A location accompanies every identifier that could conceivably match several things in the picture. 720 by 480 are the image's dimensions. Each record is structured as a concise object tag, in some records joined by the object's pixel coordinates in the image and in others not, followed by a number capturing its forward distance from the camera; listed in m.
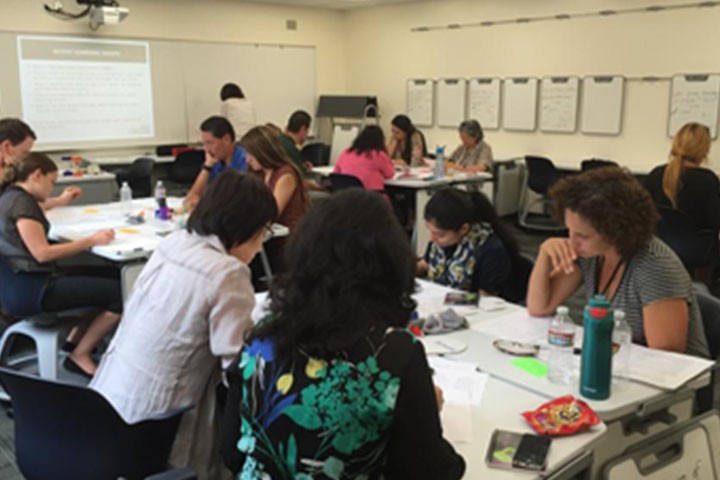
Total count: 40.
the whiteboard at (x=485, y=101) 8.12
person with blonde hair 4.37
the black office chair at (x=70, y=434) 1.53
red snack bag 1.58
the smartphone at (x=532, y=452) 1.46
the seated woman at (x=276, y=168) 3.93
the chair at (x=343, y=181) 5.59
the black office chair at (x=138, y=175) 6.71
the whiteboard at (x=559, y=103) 7.42
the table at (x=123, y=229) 3.27
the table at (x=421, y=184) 5.88
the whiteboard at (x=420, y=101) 8.83
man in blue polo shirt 4.52
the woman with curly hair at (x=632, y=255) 2.02
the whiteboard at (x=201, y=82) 7.31
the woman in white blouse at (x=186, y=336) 1.86
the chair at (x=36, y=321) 3.10
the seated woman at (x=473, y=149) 6.77
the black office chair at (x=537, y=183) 7.03
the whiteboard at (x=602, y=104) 7.07
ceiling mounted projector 6.99
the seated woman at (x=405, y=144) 7.11
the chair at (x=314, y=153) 8.10
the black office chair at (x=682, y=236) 4.07
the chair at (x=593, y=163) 6.48
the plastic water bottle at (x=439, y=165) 6.21
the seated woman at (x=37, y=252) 3.07
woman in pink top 5.69
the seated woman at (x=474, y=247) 2.79
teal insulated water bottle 1.66
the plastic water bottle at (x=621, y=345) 1.87
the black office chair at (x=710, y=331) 2.02
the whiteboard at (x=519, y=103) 7.77
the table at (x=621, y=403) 1.72
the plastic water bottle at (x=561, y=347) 1.87
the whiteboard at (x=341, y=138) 9.09
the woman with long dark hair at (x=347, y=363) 1.23
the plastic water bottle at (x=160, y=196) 4.26
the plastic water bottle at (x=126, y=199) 4.35
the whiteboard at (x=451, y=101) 8.46
